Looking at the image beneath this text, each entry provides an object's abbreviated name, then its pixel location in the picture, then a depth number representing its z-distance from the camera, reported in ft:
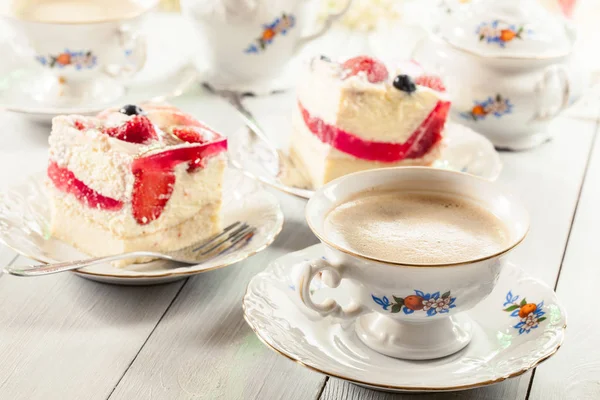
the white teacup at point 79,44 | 3.89
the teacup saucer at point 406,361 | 2.94
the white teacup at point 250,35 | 4.05
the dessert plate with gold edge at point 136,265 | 3.20
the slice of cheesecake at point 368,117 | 3.64
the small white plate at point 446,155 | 3.63
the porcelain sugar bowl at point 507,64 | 3.83
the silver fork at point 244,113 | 3.75
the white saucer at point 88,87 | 3.91
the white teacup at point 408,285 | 2.96
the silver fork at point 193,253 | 3.16
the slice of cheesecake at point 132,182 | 3.30
